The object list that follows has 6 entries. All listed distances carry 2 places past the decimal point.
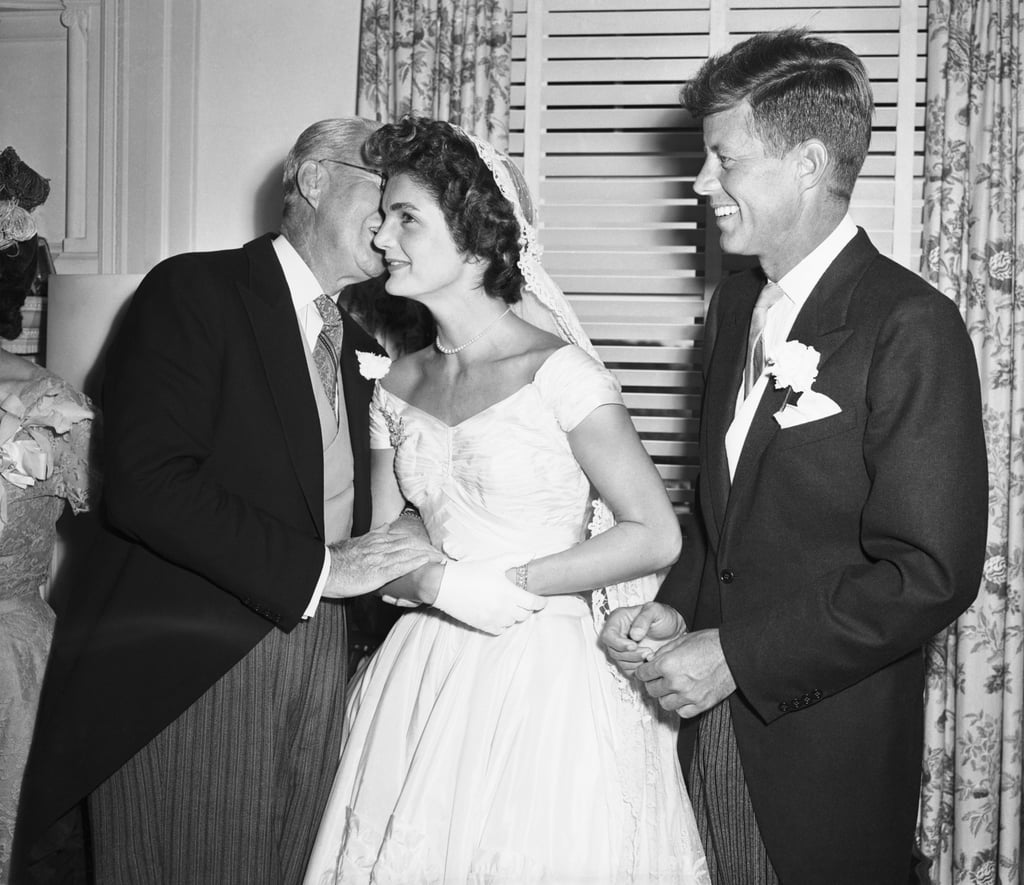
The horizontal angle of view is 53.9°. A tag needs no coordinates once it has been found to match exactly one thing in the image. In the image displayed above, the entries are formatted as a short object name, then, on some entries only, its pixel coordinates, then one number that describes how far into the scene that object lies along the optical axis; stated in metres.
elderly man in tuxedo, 2.00
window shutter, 3.60
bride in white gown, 1.96
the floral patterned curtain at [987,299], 3.28
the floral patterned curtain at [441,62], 3.49
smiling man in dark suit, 1.66
